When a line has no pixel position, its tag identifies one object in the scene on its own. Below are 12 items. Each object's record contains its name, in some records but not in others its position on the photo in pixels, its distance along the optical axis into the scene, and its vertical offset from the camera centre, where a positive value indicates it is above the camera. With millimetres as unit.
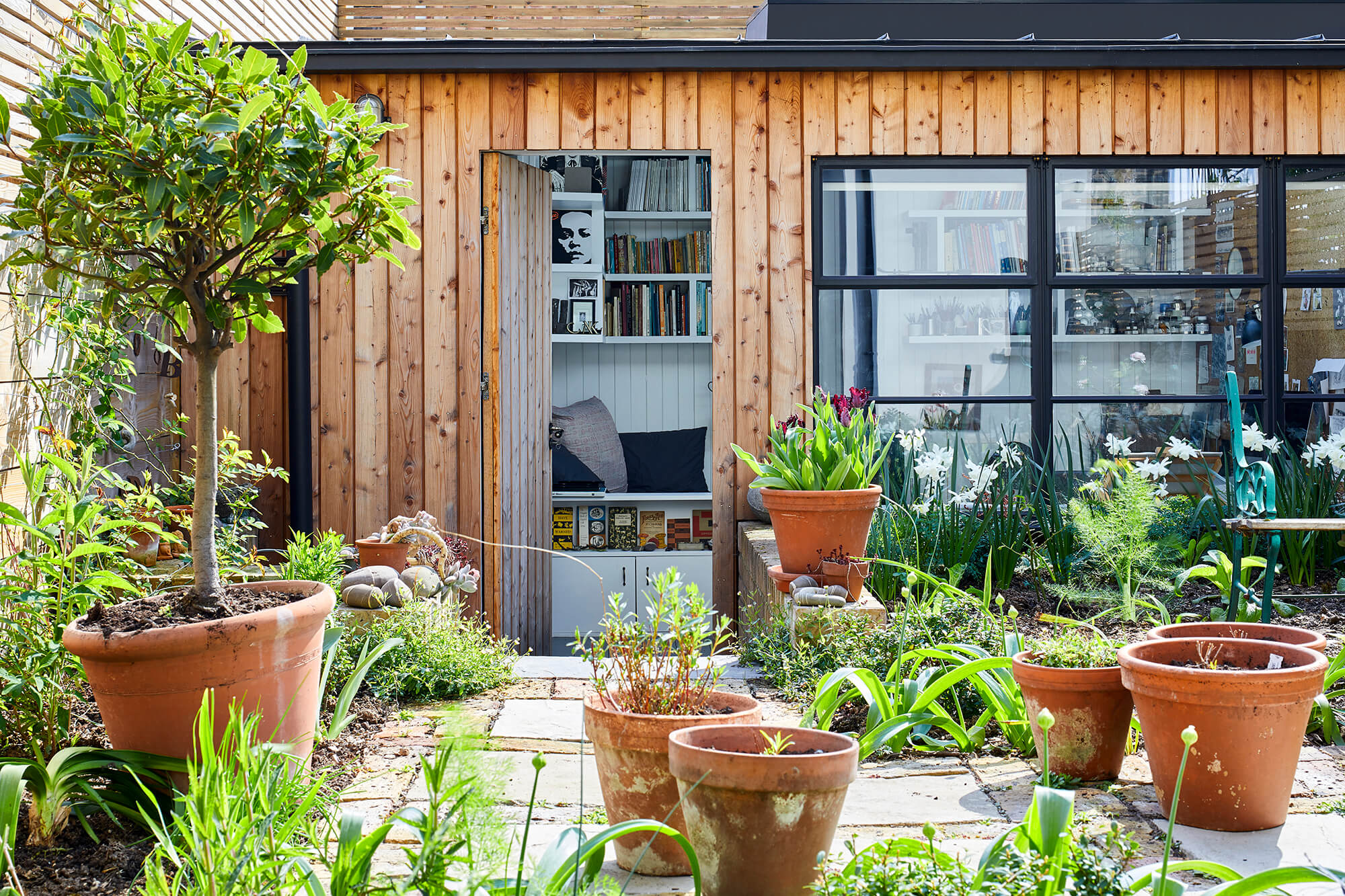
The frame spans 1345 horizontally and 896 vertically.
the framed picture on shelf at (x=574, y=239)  6438 +1202
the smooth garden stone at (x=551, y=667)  3385 -747
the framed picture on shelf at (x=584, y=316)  6512 +747
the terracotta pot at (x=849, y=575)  3242 -428
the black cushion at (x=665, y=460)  6551 -142
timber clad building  4594 +761
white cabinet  6027 -818
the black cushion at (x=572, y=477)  6309 -226
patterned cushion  6445 -17
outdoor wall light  4512 +1429
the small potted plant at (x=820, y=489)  3295 -167
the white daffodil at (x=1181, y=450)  4066 -65
